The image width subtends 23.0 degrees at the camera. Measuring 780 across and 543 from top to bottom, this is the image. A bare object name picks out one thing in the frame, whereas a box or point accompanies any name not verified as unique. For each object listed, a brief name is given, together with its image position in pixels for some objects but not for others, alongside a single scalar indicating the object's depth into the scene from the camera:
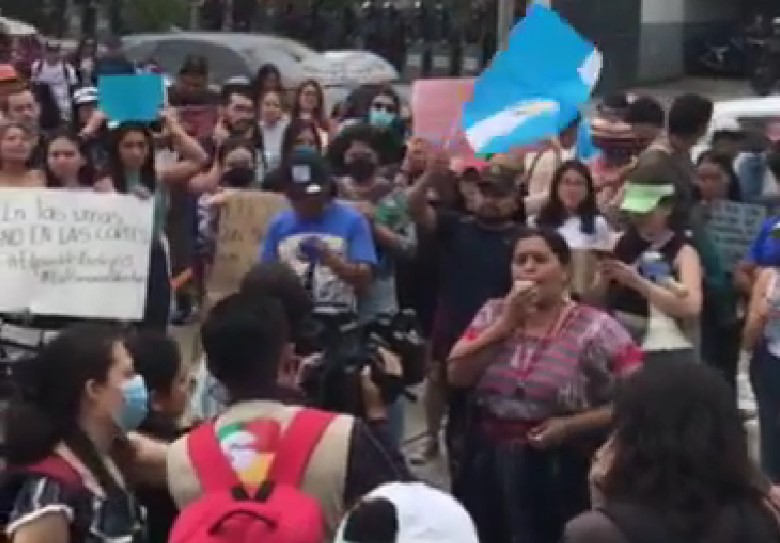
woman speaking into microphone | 5.62
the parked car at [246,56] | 23.21
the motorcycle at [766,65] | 29.59
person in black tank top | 6.52
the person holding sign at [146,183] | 7.82
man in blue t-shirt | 7.14
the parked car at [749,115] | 13.72
